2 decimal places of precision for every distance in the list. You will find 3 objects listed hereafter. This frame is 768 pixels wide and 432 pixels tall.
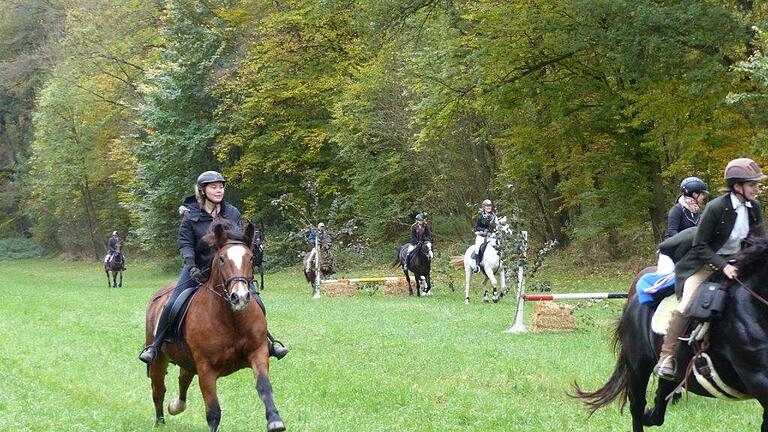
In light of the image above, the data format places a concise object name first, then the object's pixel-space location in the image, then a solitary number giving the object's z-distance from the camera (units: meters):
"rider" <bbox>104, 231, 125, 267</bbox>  41.97
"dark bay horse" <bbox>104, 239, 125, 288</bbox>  41.88
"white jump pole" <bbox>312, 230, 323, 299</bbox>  30.39
